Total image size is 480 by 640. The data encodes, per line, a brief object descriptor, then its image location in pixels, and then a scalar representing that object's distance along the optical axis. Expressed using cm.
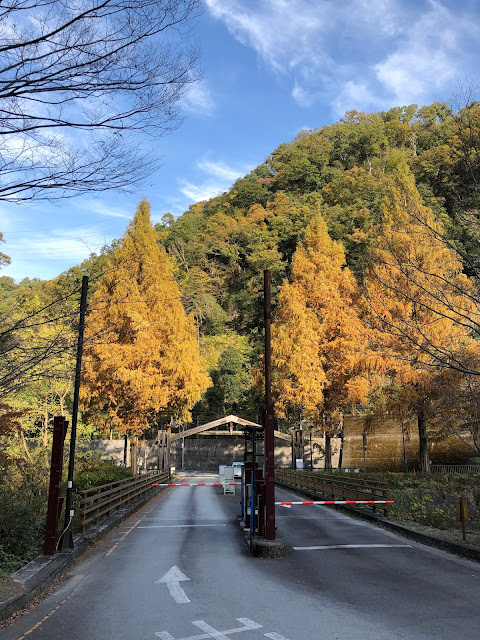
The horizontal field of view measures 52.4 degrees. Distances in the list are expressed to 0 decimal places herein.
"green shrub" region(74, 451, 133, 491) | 1383
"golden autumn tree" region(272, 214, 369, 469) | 2459
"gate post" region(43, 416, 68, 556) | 883
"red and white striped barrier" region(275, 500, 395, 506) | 1367
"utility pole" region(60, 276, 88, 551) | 927
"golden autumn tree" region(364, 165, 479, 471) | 1834
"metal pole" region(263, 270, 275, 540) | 959
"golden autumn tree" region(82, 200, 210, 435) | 2212
